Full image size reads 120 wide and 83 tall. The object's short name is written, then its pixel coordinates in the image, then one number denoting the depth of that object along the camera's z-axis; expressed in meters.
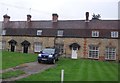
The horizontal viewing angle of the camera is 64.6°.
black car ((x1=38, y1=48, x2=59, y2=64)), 12.18
